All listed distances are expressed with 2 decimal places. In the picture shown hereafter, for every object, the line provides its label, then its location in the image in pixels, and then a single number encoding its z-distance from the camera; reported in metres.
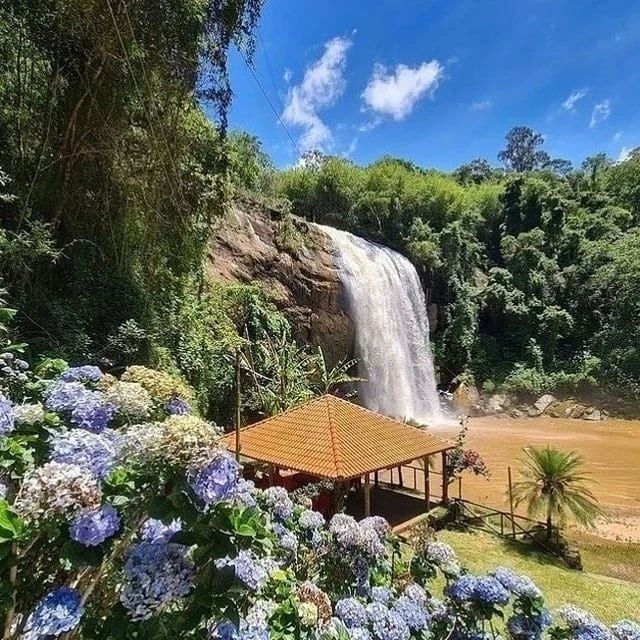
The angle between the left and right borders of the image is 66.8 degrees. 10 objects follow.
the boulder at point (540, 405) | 24.14
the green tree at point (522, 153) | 67.56
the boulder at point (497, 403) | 24.80
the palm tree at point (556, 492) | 9.42
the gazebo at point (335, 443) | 8.75
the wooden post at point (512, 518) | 10.06
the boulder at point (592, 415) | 22.81
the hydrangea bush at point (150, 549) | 1.37
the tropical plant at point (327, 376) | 16.95
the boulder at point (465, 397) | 24.50
